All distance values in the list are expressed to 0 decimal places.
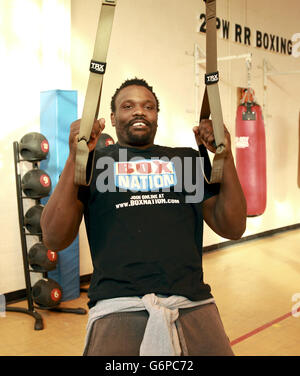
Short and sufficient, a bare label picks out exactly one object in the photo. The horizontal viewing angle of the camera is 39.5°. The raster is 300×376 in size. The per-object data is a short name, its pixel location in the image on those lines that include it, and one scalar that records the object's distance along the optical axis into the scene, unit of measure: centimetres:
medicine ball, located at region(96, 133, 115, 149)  358
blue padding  357
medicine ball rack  330
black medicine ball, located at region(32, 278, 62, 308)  326
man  122
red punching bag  434
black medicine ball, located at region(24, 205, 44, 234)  327
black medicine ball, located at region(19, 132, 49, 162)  326
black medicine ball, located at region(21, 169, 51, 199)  325
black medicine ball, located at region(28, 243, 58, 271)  327
